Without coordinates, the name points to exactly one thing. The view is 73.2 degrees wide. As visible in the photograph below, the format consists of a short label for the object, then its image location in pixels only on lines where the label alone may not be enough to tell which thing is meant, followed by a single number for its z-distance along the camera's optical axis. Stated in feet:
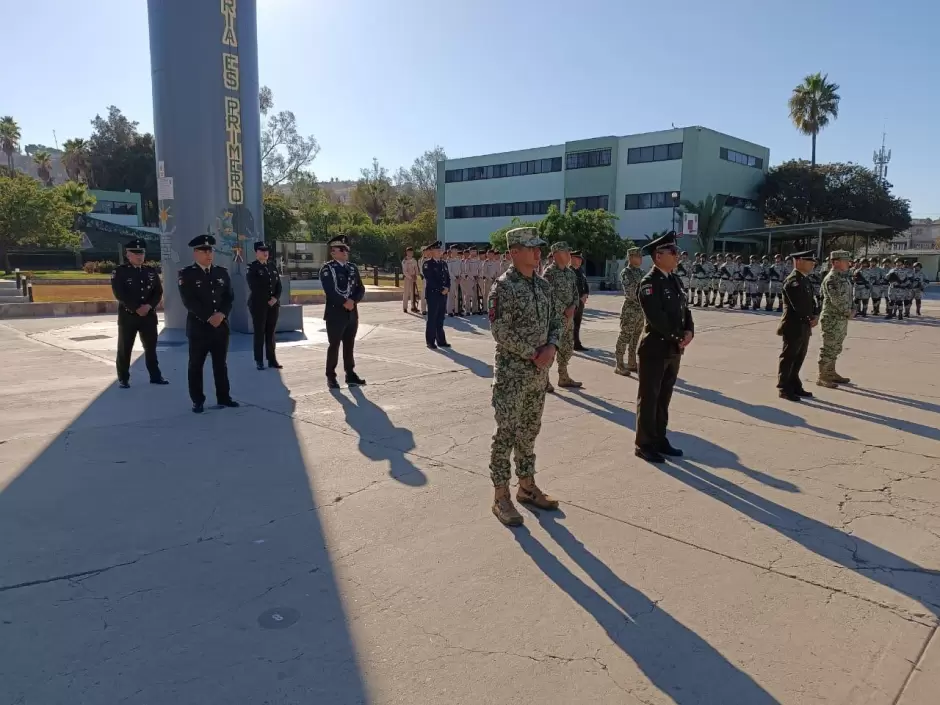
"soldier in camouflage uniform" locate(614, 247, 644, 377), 28.22
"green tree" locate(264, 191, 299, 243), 163.53
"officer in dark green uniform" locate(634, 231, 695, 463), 17.19
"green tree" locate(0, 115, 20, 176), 243.81
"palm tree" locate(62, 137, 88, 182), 221.87
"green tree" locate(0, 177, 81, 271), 110.52
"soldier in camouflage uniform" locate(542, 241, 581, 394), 24.94
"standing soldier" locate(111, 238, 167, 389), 25.62
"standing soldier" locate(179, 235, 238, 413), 22.26
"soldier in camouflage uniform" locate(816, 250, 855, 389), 26.50
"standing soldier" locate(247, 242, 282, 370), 29.78
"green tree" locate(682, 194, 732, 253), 126.31
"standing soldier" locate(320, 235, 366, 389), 26.13
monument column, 37.78
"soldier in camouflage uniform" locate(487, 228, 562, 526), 12.98
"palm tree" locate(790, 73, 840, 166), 153.17
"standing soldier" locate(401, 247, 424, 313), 55.88
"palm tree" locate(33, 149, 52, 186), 234.79
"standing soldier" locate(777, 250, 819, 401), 24.30
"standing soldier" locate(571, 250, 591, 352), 29.73
